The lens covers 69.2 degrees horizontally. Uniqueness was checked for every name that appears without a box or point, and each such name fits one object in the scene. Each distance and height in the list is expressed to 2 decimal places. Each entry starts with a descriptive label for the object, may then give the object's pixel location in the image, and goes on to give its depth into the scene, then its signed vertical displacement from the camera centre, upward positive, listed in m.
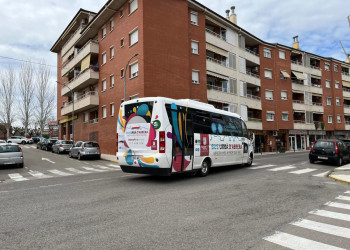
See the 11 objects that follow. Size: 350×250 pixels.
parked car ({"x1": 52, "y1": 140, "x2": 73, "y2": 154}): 26.85 -0.43
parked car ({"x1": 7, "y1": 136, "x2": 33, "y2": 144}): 46.86 +0.71
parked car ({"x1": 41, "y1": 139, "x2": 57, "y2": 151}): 31.06 -0.21
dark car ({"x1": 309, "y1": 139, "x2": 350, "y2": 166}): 15.52 -0.93
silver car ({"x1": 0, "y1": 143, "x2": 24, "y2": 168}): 15.28 -0.71
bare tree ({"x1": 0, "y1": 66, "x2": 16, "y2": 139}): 42.00 +6.30
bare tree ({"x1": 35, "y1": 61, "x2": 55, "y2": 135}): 43.81 +6.66
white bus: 8.93 +0.13
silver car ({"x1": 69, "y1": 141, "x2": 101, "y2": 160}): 21.09 -0.71
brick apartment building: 22.03 +7.69
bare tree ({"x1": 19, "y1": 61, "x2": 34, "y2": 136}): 42.72 +7.87
